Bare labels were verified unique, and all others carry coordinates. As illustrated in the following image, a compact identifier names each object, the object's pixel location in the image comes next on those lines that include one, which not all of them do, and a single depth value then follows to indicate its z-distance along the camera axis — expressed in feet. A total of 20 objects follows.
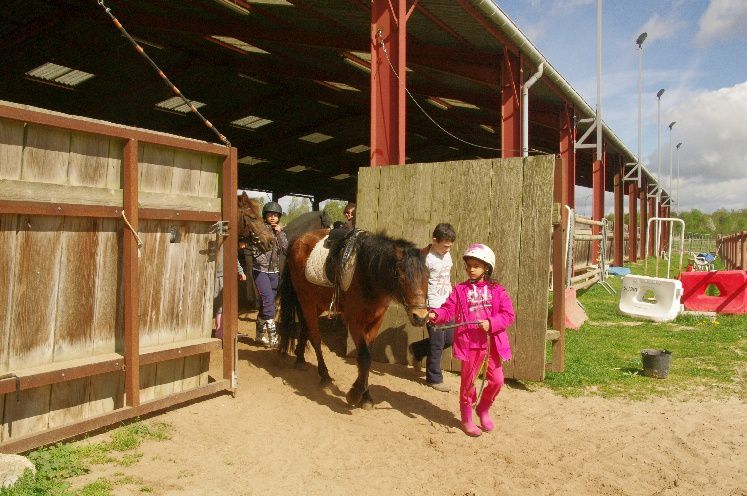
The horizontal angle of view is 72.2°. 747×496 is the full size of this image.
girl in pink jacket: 13.84
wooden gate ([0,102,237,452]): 10.58
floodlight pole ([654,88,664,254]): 102.46
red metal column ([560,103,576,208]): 47.47
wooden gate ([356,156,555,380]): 17.19
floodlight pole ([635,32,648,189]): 74.13
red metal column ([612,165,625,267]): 73.05
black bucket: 18.88
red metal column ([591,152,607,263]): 59.64
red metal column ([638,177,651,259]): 105.33
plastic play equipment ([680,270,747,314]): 33.06
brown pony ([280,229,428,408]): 13.83
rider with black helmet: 21.66
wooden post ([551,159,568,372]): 17.31
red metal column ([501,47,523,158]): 34.30
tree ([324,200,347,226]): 117.39
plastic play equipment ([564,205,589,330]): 27.88
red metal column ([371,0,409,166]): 22.93
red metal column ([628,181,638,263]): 83.87
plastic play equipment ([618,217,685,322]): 30.89
